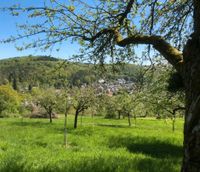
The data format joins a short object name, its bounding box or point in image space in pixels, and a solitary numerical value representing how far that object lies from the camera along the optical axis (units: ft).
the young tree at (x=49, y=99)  118.78
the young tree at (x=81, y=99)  82.74
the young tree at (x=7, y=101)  175.58
